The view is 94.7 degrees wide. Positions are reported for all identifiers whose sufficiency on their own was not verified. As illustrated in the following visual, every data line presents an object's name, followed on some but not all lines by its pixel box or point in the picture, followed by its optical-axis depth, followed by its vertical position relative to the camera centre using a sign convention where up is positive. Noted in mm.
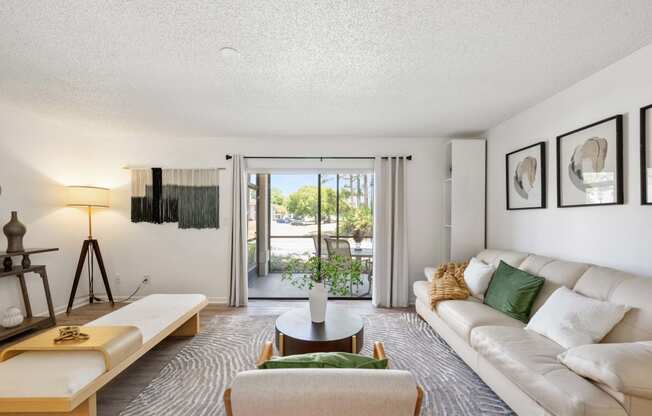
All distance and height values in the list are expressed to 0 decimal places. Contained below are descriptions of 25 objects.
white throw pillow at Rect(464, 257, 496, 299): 3008 -663
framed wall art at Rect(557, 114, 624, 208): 2242 +402
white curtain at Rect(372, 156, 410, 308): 4293 -289
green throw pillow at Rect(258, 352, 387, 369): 1168 -600
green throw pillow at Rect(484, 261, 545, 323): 2463 -677
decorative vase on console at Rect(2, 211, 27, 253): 3127 -227
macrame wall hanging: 4422 +240
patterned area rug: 2064 -1324
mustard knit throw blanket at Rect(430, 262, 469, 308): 3031 -758
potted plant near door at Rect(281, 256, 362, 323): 2555 -561
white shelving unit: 4059 +233
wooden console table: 3004 -805
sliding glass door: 4789 -79
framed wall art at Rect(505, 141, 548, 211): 3027 +390
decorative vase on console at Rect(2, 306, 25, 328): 2963 -1059
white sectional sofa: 1404 -848
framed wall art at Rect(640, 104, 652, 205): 2025 +388
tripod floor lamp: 3896 -400
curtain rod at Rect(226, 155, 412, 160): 4414 +820
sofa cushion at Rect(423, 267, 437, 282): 3612 -735
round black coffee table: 2172 -934
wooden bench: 1608 -967
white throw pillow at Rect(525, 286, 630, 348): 1818 -676
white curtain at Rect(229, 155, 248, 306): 4316 -357
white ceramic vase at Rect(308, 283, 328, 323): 2545 -765
